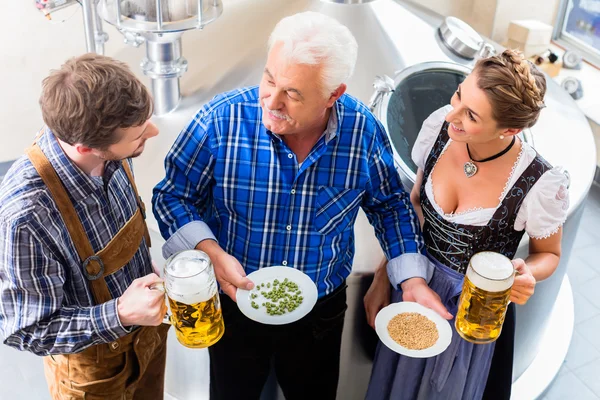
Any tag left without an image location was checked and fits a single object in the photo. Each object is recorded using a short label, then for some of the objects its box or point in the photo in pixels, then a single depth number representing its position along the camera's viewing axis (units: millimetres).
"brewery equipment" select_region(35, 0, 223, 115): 2355
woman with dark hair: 1913
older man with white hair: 1935
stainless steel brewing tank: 2666
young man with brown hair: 1598
